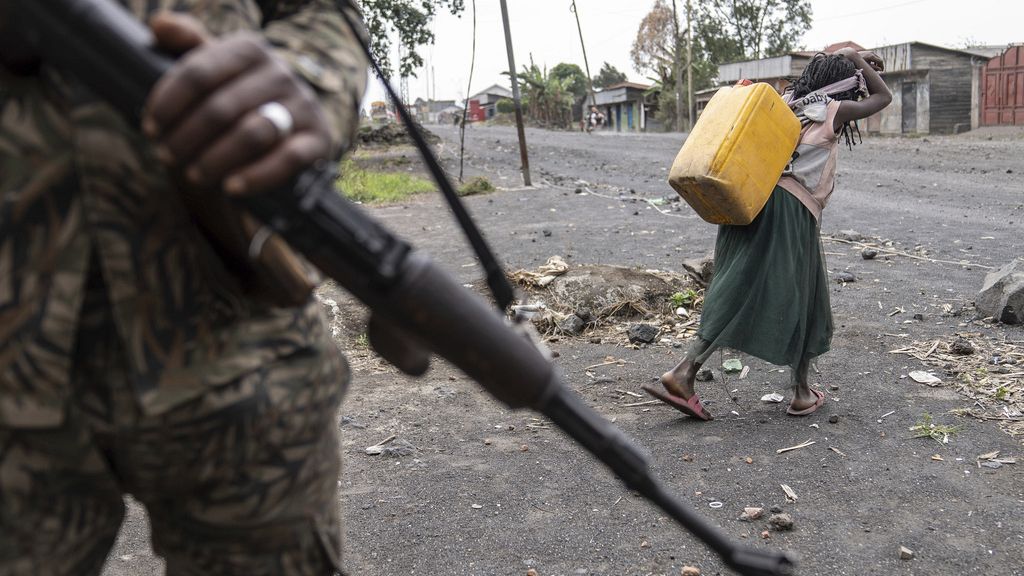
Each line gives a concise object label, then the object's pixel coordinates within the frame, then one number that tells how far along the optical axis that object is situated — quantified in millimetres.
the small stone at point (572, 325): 5730
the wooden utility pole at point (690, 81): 36375
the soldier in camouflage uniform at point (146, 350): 1021
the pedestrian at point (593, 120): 42906
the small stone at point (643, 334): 5465
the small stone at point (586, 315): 5832
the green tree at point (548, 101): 49809
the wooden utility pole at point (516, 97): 14250
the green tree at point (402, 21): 20812
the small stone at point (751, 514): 3252
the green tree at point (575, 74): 67625
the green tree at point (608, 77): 81000
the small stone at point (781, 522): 3141
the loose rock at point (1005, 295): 5199
